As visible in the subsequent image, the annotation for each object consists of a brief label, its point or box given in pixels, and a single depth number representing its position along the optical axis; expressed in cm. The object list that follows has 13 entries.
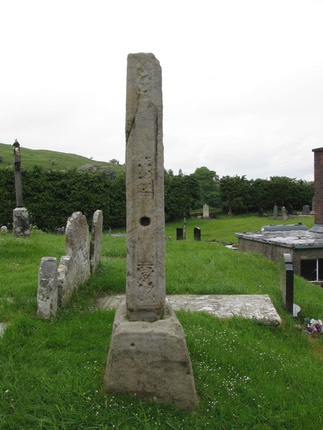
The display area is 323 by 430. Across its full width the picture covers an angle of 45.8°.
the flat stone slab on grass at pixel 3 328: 496
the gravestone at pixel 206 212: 4459
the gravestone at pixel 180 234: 2208
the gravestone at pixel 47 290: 554
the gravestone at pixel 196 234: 2131
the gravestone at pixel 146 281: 367
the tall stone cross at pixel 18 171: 1552
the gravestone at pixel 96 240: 857
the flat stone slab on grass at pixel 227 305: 647
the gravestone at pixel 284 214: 3859
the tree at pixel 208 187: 5053
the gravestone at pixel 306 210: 4266
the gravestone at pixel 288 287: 766
